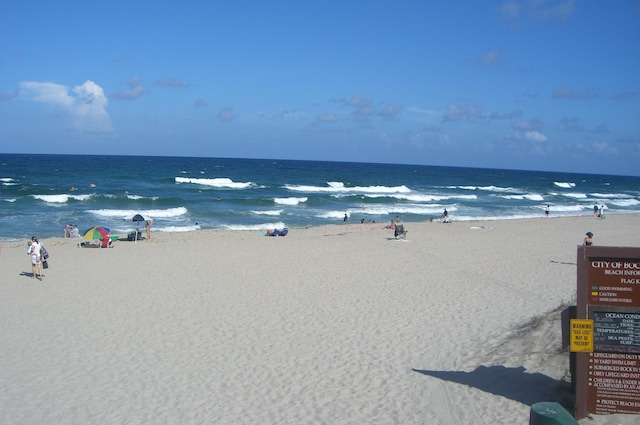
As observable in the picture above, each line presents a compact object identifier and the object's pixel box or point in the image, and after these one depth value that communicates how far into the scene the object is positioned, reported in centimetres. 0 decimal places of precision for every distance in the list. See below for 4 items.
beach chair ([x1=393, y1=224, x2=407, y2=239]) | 2170
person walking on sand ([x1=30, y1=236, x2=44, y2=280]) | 1373
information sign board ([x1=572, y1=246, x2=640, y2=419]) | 510
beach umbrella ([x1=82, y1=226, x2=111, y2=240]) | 2005
